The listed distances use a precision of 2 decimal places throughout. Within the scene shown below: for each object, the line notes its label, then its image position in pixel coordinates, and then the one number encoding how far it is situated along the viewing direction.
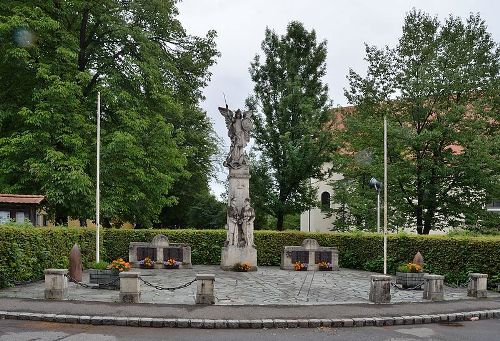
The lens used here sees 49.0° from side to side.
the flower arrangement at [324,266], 25.19
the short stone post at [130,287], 14.20
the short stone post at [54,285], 14.51
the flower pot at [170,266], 25.11
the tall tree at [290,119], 37.22
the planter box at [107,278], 17.11
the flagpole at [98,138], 18.93
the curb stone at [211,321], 11.91
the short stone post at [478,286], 16.45
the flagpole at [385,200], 19.33
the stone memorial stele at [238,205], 23.93
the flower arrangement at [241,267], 23.45
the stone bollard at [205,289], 14.07
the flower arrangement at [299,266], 25.11
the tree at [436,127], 27.66
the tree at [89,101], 24.92
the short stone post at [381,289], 14.84
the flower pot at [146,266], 24.98
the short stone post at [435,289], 15.79
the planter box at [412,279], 18.55
